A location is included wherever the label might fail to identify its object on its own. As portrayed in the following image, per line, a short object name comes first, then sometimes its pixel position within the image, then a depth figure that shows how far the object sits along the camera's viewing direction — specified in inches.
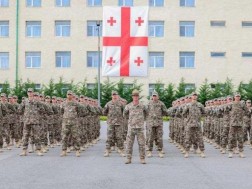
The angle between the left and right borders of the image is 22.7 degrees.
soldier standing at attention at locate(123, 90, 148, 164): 647.8
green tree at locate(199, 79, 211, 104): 2049.8
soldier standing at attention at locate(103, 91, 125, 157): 739.4
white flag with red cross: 1112.8
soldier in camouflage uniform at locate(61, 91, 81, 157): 735.1
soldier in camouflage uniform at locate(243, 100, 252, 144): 964.0
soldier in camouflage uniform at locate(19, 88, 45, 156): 732.0
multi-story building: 2117.4
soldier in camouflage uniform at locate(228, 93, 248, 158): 740.0
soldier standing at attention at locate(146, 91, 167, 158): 741.3
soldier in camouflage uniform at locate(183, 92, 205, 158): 741.3
